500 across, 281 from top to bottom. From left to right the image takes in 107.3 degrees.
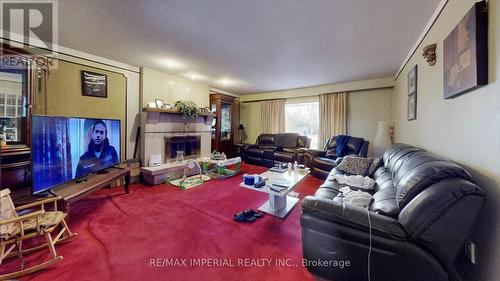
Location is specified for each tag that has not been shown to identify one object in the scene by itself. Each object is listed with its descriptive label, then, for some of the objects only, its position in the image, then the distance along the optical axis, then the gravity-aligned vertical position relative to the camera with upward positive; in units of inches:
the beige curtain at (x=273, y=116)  230.4 +29.9
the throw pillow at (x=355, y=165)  104.9 -15.6
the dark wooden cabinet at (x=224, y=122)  218.8 +21.8
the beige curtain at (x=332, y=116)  188.1 +24.6
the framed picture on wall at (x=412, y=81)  98.7 +32.9
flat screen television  67.5 -4.2
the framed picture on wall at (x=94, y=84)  123.0 +37.8
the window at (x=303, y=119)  214.2 +24.2
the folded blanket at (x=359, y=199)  63.9 -21.1
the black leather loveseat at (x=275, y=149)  191.5 -11.2
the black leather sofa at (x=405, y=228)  39.5 -21.2
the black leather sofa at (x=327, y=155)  152.1 -14.6
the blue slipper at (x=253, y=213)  89.3 -36.7
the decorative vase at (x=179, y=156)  161.3 -15.4
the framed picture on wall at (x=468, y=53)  44.9 +23.6
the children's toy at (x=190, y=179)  133.4 -31.8
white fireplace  146.1 +3.8
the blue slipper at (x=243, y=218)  85.4 -37.1
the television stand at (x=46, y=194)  70.8 -21.6
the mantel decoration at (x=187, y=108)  161.2 +27.0
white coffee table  87.8 -24.0
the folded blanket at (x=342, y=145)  162.4 -5.4
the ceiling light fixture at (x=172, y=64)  134.3 +57.2
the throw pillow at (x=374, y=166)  102.5 -15.3
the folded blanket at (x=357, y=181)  85.6 -20.7
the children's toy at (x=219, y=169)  153.3 -27.2
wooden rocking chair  53.5 -27.5
